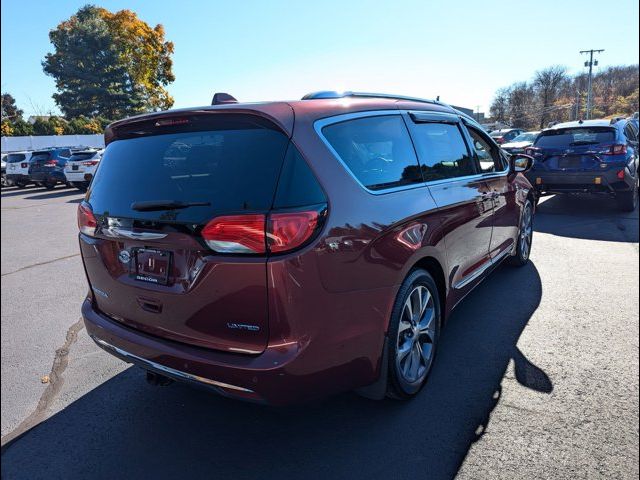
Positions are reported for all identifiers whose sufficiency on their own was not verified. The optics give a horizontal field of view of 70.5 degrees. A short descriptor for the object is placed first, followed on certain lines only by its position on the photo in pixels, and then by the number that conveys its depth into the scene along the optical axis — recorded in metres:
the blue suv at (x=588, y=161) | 8.12
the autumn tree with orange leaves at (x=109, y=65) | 28.67
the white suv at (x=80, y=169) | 17.75
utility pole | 24.99
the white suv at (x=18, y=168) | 20.41
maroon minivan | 2.04
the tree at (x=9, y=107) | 72.88
